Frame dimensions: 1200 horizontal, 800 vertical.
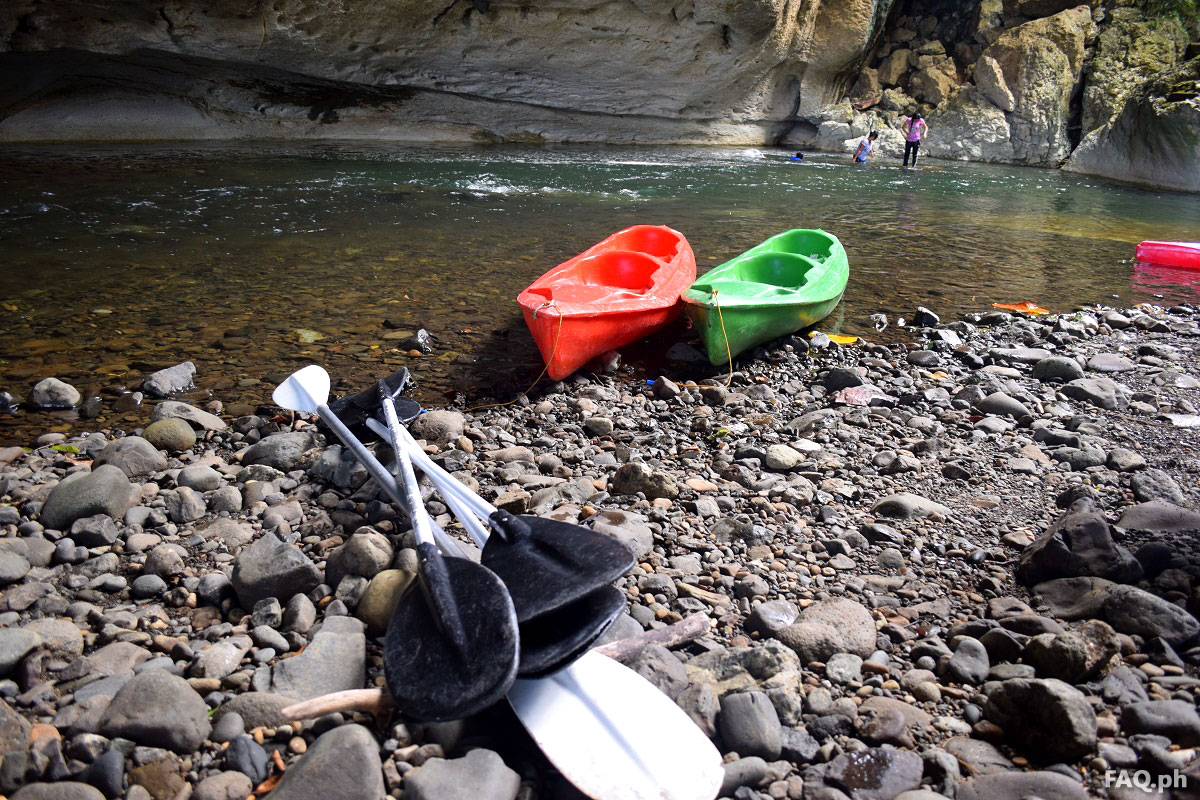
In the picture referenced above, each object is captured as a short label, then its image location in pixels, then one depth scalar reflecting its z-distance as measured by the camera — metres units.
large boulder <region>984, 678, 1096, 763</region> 1.46
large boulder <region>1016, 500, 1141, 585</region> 1.99
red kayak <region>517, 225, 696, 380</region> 3.87
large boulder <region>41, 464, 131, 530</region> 2.35
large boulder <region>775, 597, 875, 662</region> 1.86
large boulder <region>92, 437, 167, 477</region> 2.74
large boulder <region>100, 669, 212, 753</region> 1.49
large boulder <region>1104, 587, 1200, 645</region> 1.75
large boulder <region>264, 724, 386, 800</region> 1.37
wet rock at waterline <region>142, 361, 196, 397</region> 3.58
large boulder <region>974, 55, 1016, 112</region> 17.78
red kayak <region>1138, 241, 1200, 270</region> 7.04
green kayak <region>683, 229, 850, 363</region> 4.17
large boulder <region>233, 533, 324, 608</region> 2.00
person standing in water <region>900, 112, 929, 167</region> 15.56
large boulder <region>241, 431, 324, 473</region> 2.87
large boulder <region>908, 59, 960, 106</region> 18.99
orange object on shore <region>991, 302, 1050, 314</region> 5.37
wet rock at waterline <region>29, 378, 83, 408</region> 3.44
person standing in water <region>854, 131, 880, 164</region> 15.98
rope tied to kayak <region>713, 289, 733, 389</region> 4.07
